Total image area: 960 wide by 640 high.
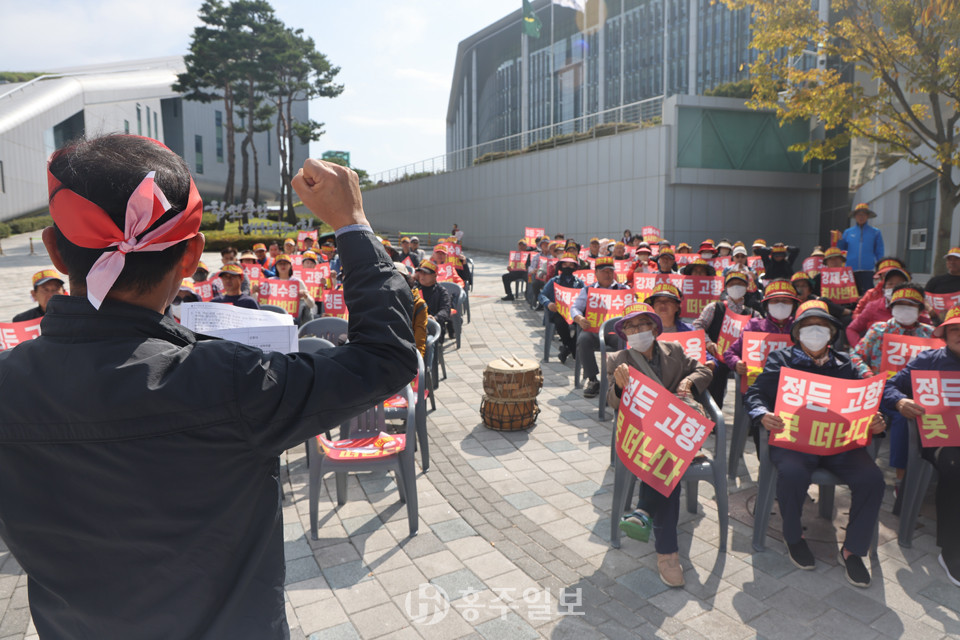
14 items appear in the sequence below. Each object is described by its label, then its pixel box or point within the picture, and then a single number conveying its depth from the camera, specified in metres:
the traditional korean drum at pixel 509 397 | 6.61
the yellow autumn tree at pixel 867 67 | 8.43
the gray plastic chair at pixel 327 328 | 6.86
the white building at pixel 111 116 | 35.69
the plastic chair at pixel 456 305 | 10.65
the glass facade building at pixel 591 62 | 57.38
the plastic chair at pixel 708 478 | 4.21
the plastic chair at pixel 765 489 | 4.20
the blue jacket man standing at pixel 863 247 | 10.62
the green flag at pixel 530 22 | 39.81
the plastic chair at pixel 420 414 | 5.50
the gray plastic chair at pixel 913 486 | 4.34
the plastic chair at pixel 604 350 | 7.11
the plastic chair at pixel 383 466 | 4.43
